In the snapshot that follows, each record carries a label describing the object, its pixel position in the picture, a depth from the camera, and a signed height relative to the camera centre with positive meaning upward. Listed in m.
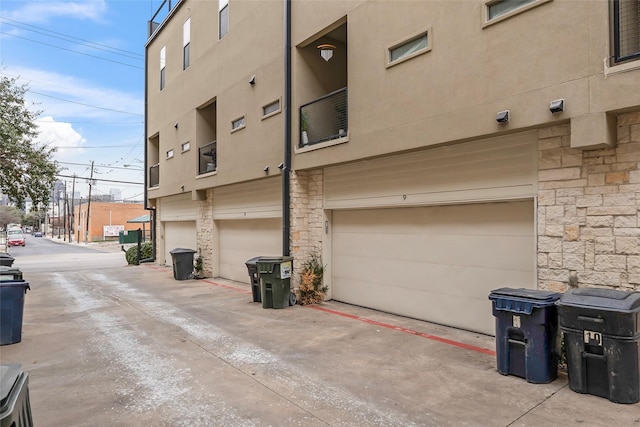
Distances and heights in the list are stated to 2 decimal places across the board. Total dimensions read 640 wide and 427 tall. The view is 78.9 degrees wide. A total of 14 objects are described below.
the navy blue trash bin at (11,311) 6.33 -1.45
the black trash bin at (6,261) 10.32 -1.02
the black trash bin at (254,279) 9.32 -1.34
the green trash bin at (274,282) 8.72 -1.32
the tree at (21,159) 14.34 +2.47
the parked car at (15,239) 44.25 -1.79
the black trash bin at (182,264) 13.53 -1.40
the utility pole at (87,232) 48.58 -1.14
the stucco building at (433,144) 4.72 +1.33
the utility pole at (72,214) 58.06 +1.68
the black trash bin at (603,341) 3.87 -1.20
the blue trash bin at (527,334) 4.46 -1.29
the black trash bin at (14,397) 2.14 -1.02
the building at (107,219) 52.84 +0.64
